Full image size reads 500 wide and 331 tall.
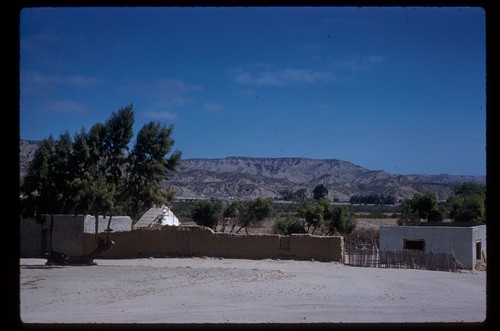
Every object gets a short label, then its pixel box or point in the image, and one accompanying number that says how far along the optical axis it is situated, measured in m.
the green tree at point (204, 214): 56.97
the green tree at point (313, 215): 52.59
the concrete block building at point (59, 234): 32.91
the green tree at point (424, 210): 56.19
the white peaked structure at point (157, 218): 42.37
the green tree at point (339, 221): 53.66
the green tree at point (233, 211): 60.72
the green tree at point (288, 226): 52.62
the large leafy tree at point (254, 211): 59.69
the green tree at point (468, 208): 52.34
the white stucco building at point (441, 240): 33.16
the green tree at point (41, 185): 28.55
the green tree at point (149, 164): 30.28
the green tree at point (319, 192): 119.99
